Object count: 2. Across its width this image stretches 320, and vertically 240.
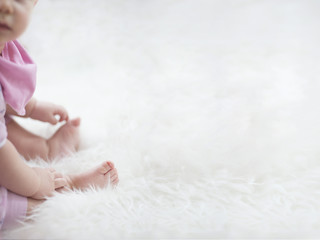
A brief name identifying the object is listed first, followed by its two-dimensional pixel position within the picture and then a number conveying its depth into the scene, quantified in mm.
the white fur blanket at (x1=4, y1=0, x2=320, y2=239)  653
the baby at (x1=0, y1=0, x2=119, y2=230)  583
